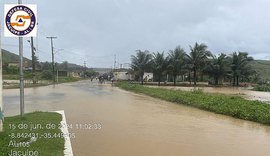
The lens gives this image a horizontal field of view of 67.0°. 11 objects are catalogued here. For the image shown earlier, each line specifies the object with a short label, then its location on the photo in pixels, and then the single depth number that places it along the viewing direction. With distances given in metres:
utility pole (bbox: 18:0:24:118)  5.72
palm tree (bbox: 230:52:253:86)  35.89
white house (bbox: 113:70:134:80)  47.63
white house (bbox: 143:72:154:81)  38.60
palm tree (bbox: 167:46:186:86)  32.48
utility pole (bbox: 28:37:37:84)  26.73
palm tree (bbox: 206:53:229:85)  33.78
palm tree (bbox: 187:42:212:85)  32.88
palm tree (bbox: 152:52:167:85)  33.22
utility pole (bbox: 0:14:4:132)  4.49
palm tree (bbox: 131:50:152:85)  34.97
